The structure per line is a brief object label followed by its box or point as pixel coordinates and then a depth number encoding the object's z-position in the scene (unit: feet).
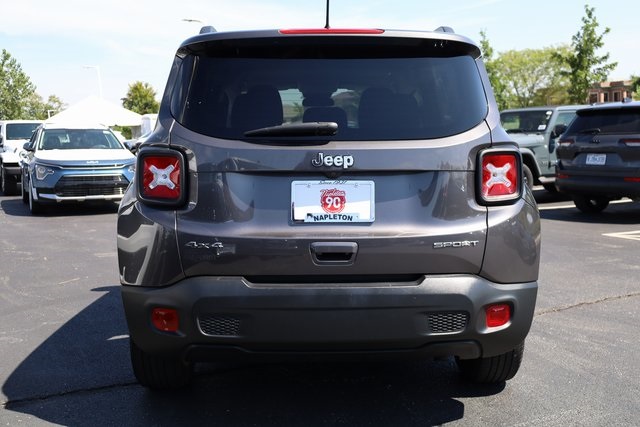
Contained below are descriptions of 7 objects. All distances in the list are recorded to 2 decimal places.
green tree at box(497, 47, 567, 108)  253.03
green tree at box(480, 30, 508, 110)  158.81
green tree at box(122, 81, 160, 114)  302.04
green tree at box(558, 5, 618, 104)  116.47
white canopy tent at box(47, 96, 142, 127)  101.15
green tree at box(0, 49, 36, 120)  177.27
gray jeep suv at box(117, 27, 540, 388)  9.67
